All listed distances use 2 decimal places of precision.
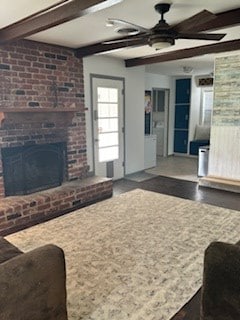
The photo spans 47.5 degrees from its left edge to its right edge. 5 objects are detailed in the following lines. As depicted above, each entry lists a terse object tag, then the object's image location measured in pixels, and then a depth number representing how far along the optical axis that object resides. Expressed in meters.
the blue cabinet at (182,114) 7.84
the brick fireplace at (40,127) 3.51
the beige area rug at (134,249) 1.99
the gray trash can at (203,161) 5.48
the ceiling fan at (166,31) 2.27
